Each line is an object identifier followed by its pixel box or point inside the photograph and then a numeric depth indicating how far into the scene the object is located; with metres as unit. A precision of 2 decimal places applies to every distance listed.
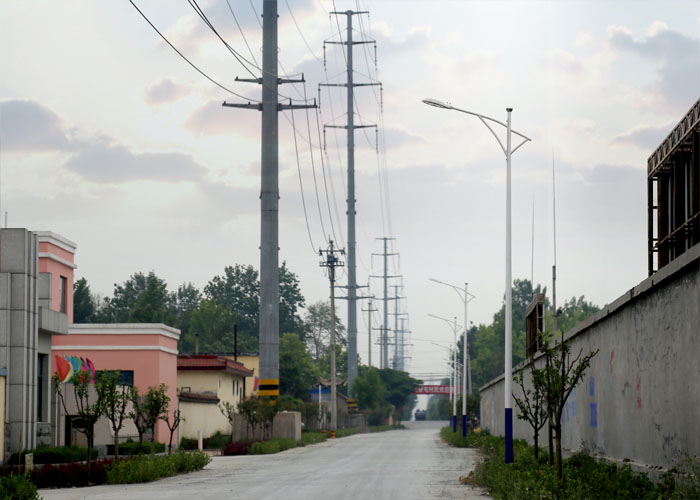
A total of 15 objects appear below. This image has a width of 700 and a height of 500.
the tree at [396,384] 167.12
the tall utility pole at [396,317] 192.00
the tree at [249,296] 168.62
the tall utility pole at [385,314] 154.62
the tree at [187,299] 184.88
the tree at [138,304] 125.19
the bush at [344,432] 86.70
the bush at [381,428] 125.84
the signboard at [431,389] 194.62
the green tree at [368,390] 125.12
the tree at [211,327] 144.00
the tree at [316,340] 196.12
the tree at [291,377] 112.75
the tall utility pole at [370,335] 139.74
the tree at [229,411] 60.75
